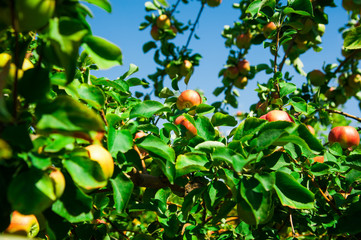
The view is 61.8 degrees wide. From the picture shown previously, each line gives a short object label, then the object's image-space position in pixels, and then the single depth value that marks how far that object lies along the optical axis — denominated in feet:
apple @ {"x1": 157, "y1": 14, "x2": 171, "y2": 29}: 9.42
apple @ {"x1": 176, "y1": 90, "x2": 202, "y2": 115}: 4.73
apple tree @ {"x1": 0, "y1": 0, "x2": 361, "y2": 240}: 1.92
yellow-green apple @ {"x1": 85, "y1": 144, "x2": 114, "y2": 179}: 2.40
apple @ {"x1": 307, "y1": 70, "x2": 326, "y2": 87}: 8.43
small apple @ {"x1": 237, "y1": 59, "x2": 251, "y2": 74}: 8.93
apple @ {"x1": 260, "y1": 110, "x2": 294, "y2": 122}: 4.21
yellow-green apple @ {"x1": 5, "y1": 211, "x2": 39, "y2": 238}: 2.64
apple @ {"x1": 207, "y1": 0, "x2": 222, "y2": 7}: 10.30
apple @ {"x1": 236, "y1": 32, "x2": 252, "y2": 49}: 9.59
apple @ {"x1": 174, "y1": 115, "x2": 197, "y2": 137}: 3.92
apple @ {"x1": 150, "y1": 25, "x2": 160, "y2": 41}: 9.56
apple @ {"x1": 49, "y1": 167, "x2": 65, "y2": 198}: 2.03
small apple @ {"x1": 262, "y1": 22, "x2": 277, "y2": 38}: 6.72
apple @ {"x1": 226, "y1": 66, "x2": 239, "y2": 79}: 9.10
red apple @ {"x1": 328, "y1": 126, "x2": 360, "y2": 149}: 5.69
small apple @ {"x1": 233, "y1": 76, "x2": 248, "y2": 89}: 9.28
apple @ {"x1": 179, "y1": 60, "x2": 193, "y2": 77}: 8.09
